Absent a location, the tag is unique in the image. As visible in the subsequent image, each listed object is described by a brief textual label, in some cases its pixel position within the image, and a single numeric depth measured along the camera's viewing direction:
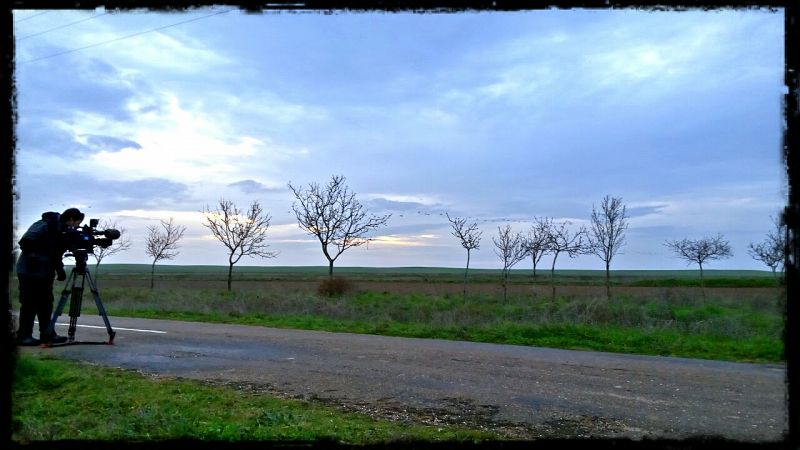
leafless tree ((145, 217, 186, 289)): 39.50
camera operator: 5.87
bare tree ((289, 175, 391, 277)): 31.64
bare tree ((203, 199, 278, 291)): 34.56
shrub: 30.96
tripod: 8.84
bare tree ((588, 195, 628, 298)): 26.09
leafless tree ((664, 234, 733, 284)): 33.16
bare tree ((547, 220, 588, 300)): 28.81
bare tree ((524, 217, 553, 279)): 28.89
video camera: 7.48
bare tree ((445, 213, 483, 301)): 28.69
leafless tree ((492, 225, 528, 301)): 28.86
